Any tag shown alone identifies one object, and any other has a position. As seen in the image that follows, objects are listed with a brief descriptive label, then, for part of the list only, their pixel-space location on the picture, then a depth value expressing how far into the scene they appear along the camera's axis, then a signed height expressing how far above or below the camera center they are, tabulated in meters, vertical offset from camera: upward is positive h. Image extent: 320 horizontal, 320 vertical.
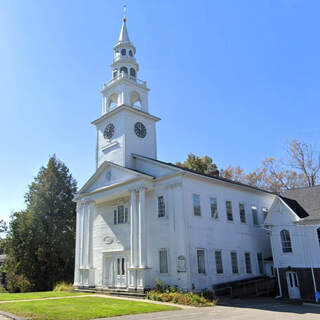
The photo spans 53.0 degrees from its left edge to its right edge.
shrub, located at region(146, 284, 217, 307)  17.77 -1.71
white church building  21.75 +3.75
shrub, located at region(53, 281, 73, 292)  26.01 -1.38
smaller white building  20.66 +1.12
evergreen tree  36.09 +3.50
